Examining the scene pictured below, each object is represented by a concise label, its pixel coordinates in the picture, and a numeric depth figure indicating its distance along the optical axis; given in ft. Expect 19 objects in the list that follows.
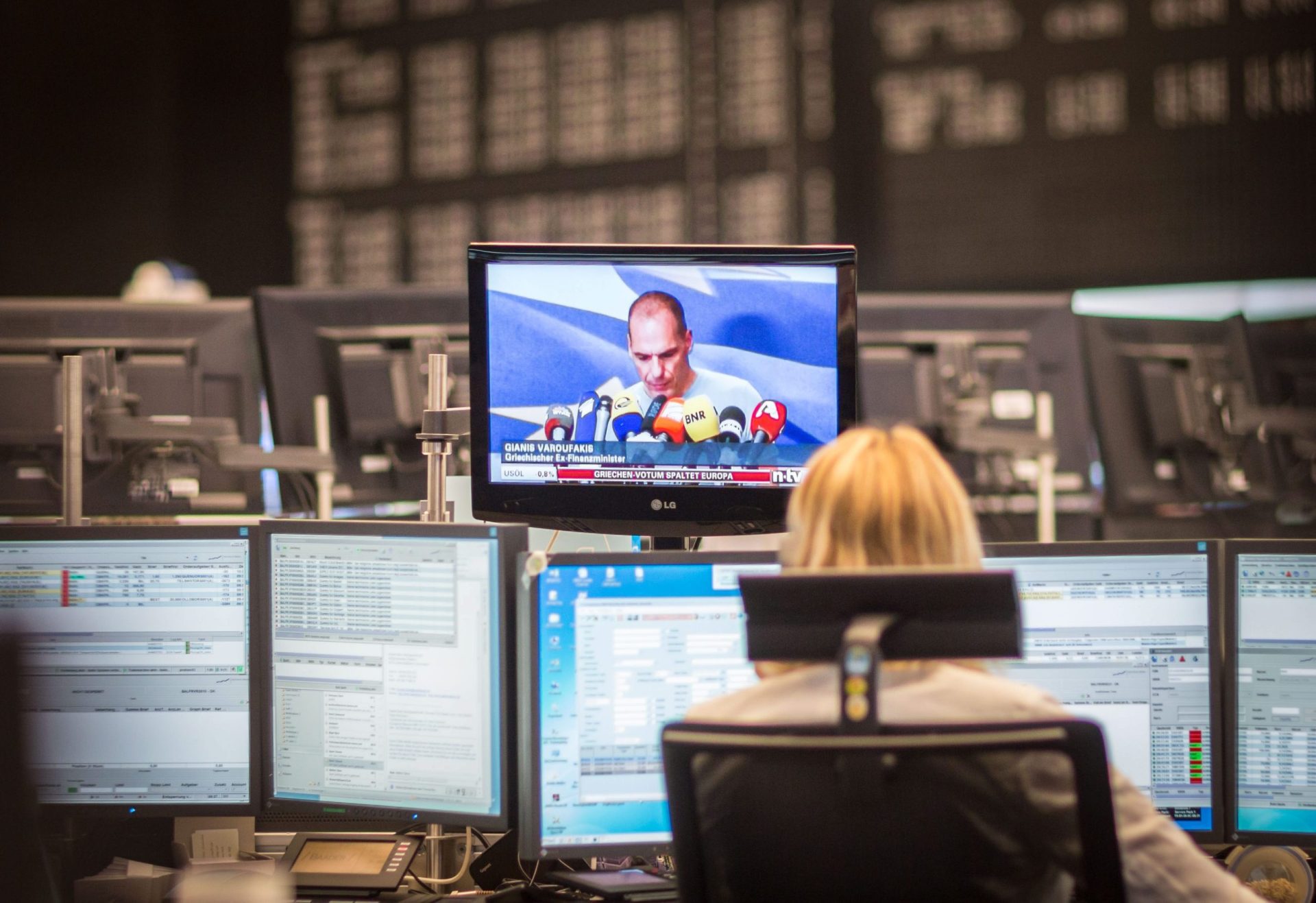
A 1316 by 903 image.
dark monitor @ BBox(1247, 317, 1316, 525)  18.13
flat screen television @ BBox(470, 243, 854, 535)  15.00
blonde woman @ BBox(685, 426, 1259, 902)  12.94
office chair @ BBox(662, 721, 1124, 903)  12.81
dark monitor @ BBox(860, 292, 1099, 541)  17.85
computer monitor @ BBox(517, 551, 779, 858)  14.52
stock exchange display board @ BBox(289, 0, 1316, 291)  23.43
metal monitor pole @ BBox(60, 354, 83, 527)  15.62
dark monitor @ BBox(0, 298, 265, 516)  16.83
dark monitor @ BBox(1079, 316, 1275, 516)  18.21
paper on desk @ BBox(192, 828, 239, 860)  15.12
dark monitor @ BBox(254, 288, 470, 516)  17.08
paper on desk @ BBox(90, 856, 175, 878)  14.88
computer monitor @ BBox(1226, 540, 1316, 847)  14.57
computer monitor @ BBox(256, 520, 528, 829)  14.59
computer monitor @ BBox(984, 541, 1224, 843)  14.58
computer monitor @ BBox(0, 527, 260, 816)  14.84
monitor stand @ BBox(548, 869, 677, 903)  14.44
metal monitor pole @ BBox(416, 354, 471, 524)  15.21
